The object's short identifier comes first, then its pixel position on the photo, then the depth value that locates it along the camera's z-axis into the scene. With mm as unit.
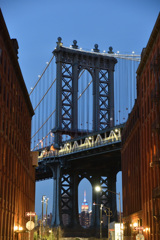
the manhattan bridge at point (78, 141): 115750
